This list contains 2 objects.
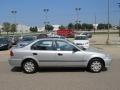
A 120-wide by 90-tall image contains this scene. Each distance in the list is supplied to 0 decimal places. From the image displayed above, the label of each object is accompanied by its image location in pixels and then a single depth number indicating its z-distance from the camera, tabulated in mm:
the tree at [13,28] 50798
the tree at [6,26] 55970
